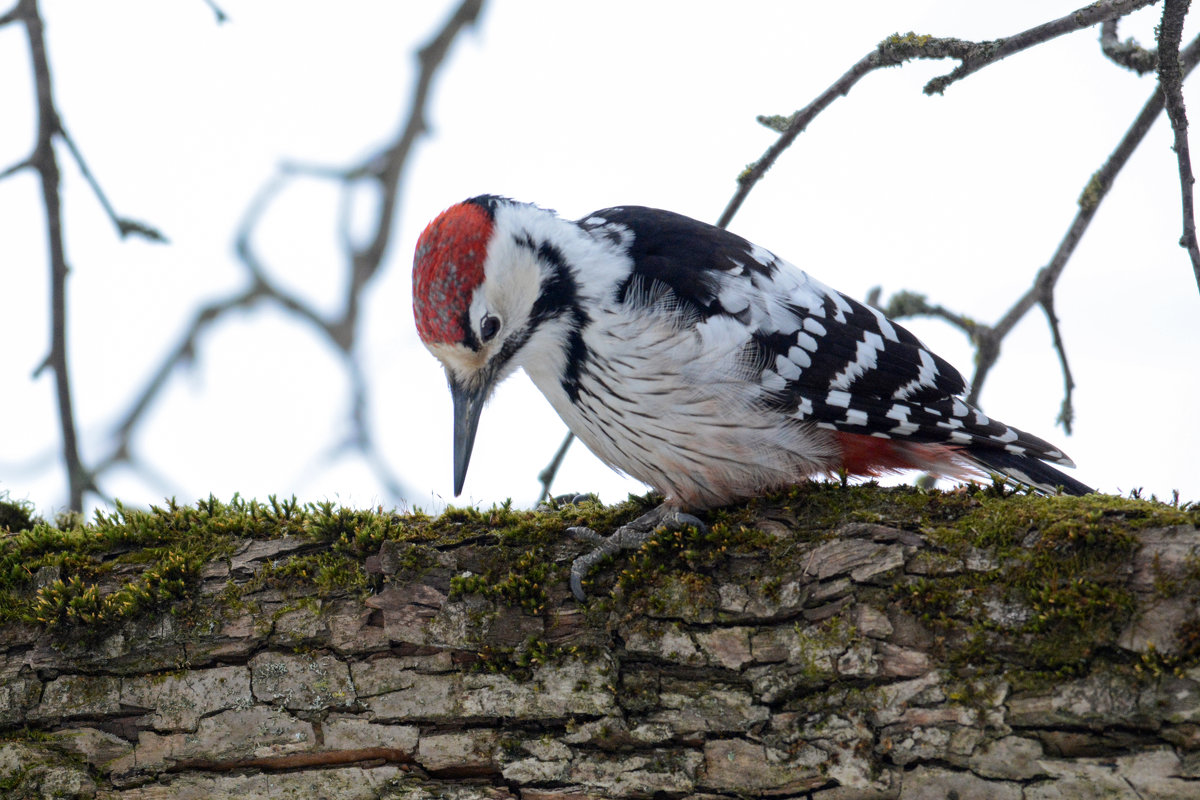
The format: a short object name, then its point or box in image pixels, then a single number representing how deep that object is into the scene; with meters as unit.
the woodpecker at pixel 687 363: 5.80
